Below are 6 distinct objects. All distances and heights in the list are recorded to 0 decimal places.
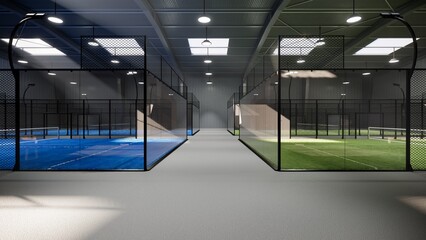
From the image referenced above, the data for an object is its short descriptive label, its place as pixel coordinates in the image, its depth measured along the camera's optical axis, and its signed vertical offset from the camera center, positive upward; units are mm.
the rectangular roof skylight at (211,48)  19269 +5103
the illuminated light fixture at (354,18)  10859 +3778
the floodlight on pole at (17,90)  6402 +635
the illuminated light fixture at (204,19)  11250 +3850
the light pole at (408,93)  6217 +557
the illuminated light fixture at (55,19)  9988 +3467
